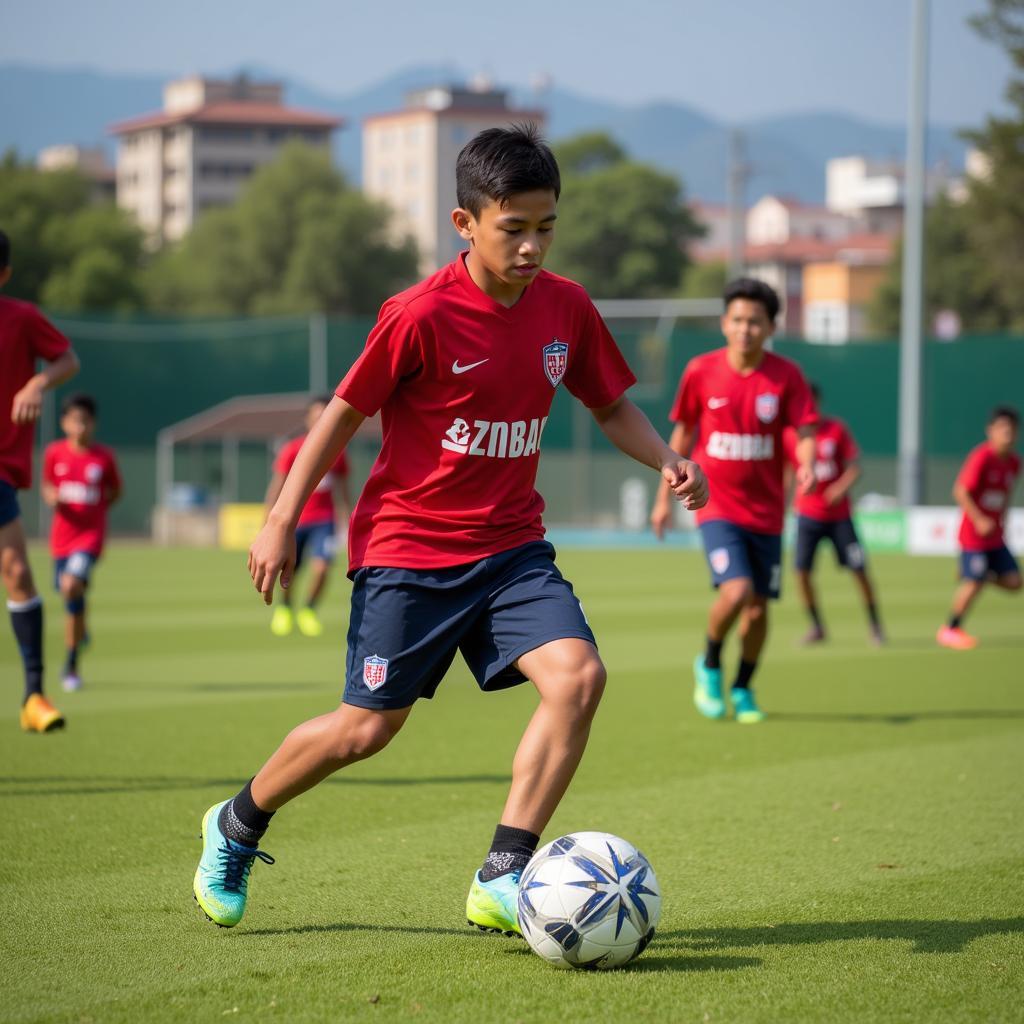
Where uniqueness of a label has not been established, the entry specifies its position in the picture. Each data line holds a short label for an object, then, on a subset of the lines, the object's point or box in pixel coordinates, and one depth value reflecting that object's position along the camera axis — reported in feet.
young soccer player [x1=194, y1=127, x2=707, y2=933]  14.11
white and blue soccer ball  13.52
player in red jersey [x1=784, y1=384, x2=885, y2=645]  42.27
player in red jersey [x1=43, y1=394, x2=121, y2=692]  34.81
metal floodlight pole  89.51
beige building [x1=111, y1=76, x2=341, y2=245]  430.61
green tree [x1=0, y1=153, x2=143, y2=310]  207.31
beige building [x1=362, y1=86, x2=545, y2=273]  443.32
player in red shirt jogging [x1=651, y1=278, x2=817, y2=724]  28.32
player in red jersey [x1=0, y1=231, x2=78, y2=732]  23.44
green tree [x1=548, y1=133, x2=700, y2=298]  283.79
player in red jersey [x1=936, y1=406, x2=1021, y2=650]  41.68
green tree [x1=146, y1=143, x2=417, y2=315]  248.93
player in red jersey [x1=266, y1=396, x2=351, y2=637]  46.43
